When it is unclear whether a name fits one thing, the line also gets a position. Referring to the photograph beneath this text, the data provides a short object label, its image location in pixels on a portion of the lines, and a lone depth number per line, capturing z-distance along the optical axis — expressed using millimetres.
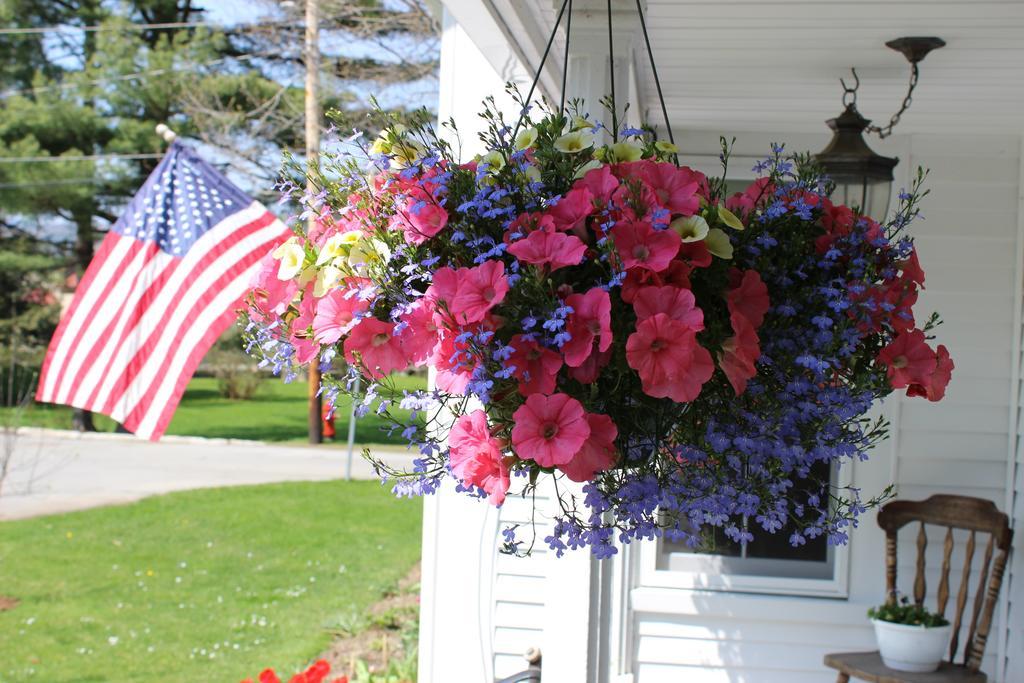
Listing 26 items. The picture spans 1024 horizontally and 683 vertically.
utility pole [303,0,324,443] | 9133
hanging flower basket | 1107
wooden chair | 3443
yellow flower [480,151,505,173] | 1234
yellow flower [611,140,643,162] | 1281
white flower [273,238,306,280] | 1312
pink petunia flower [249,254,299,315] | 1351
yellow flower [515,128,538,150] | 1282
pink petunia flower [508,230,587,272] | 1105
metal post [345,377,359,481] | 10467
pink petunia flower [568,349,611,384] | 1107
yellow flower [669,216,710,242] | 1141
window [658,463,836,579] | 3906
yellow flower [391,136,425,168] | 1317
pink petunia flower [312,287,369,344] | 1235
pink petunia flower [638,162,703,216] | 1175
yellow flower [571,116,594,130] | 1296
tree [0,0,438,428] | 10602
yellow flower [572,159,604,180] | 1227
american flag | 3641
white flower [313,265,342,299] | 1256
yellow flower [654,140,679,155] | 1338
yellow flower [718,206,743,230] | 1182
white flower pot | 3414
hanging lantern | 2758
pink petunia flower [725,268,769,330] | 1169
